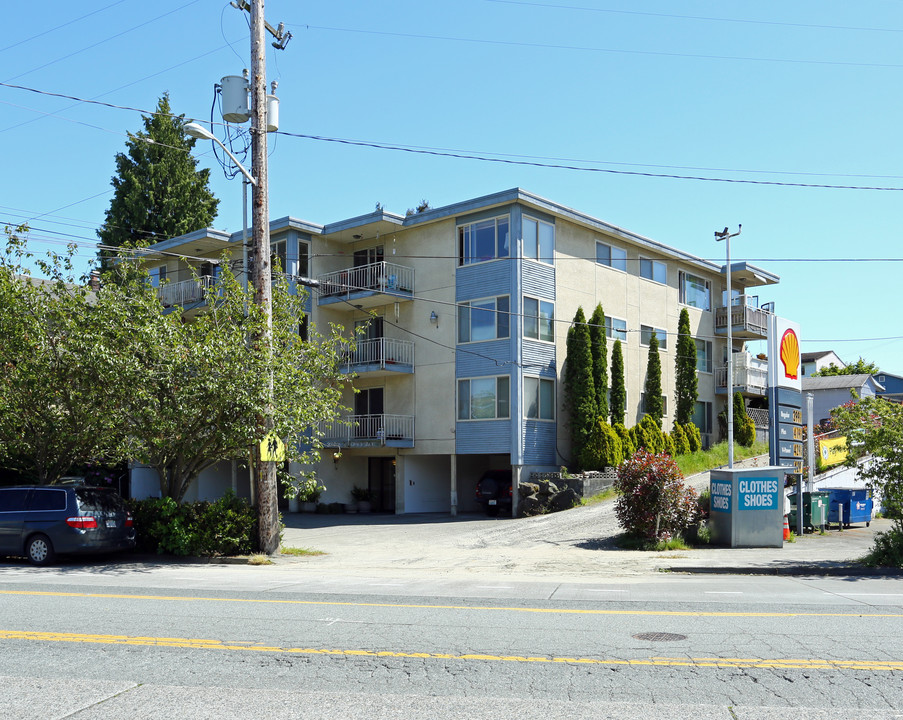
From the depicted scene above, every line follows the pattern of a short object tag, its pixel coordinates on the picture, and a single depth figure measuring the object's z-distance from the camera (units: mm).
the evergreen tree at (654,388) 33188
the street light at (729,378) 29275
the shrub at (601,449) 28984
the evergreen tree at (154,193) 50219
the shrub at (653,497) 18766
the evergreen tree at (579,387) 29438
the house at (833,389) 54156
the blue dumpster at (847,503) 24281
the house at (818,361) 78438
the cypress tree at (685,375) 34938
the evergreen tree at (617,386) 31000
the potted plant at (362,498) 32844
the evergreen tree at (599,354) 30172
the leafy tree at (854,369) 68994
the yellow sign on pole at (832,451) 28984
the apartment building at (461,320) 28984
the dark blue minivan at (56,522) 17047
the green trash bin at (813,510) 22781
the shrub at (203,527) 18062
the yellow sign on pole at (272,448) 17406
